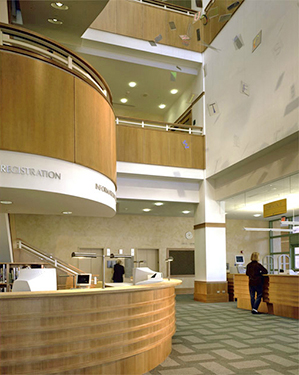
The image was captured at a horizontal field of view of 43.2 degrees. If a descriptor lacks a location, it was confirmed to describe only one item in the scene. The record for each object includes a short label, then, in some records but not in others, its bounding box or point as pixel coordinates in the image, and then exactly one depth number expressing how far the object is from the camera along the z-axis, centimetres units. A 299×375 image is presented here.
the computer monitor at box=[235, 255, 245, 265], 1490
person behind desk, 1223
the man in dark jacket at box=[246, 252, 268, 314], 925
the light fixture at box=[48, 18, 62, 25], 1030
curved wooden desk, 374
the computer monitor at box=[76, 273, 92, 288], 652
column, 1194
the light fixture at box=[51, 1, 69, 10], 944
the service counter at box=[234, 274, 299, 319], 845
